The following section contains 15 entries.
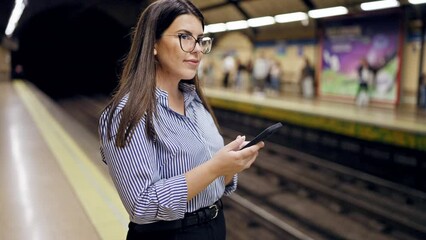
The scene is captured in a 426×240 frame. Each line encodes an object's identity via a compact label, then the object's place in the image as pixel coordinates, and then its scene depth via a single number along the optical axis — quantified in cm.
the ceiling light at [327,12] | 1120
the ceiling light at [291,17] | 1239
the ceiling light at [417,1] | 950
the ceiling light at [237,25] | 1560
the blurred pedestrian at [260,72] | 1567
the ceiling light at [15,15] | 1064
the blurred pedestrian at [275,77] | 1536
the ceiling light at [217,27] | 1712
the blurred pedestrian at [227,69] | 1808
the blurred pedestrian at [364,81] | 1122
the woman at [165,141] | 108
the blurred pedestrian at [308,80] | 1381
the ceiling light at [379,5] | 1002
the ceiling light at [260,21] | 1381
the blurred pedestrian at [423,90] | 1042
